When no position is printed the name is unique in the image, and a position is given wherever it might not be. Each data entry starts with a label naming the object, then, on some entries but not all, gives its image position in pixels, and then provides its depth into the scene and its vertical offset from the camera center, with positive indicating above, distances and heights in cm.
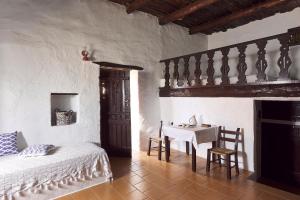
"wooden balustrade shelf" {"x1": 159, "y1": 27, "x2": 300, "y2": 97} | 338 +30
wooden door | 499 -33
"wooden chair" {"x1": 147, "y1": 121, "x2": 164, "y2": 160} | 474 -103
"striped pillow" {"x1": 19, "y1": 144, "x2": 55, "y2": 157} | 317 -79
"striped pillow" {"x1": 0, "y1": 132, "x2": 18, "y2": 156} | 320 -68
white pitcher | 451 -51
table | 386 -71
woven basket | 411 -35
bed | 271 -103
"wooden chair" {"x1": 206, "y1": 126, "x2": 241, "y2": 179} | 358 -96
